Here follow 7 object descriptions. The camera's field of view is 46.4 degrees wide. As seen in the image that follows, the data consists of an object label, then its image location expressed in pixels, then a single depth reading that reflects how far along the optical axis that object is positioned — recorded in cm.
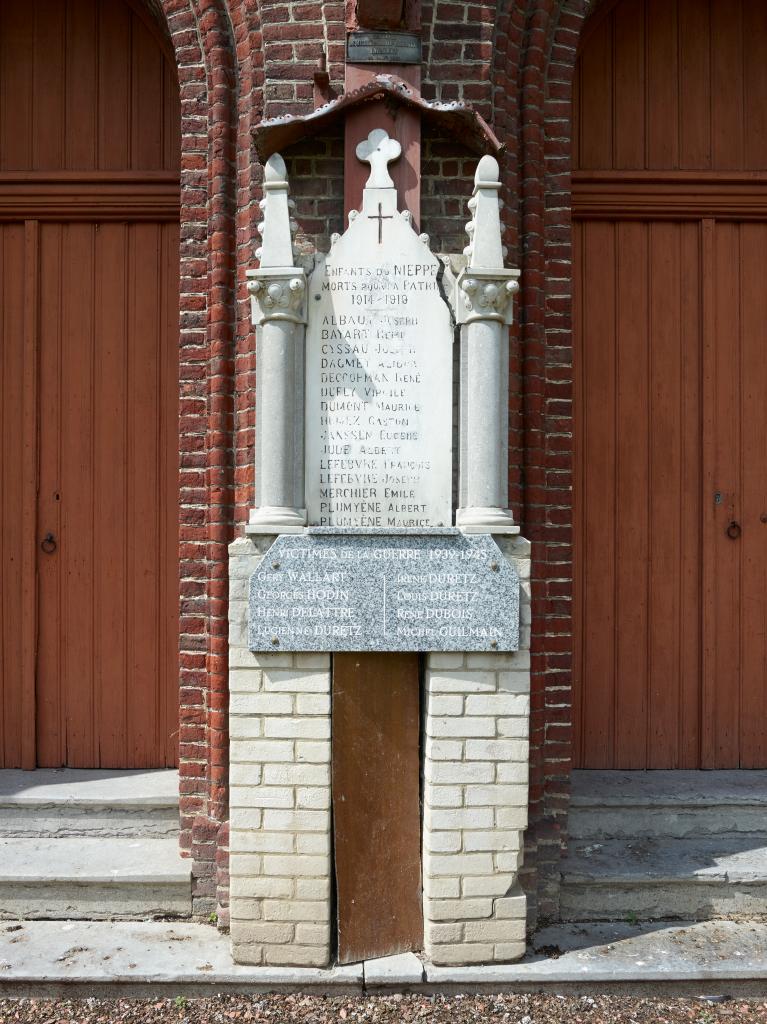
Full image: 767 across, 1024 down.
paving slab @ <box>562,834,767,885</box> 390
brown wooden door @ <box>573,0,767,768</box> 457
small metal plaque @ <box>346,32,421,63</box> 368
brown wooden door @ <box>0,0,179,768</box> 459
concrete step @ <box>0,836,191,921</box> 387
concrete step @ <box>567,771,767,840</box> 417
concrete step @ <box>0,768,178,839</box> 418
